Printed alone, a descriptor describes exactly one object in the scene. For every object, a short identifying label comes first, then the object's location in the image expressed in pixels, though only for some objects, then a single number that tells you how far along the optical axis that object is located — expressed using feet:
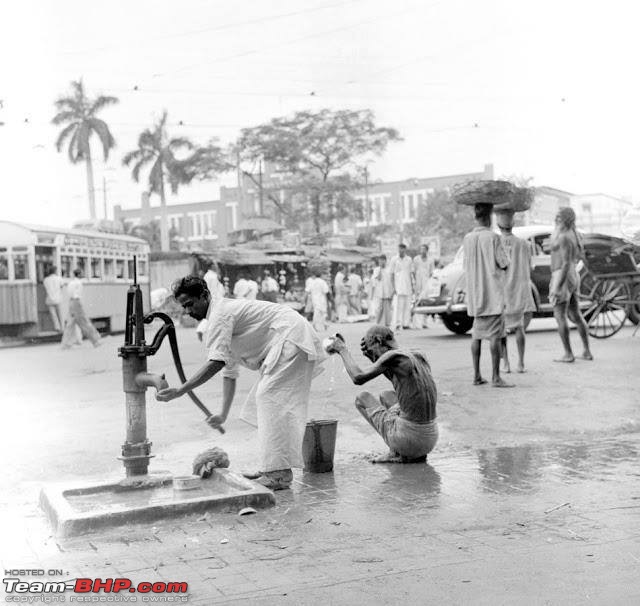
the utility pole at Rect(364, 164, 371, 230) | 144.97
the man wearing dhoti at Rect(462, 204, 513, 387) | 30.04
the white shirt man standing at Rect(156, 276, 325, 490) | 17.10
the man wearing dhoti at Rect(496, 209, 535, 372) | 34.81
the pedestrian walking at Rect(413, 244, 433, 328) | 63.16
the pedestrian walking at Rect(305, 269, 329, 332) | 66.64
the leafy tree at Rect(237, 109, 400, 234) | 140.97
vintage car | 50.09
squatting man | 18.84
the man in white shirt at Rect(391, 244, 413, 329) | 60.08
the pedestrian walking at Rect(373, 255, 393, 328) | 61.67
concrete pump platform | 14.84
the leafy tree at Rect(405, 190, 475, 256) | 186.29
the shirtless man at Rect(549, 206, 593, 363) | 35.17
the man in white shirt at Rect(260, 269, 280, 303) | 82.38
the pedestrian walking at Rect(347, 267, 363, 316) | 91.76
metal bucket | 18.95
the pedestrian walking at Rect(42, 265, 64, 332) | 68.85
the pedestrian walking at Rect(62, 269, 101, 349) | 57.98
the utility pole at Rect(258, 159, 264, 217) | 144.05
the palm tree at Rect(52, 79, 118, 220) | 137.69
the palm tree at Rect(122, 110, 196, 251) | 153.48
